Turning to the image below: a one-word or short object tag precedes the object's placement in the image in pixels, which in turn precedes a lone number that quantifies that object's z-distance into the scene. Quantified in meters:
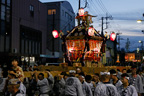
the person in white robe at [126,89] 6.50
